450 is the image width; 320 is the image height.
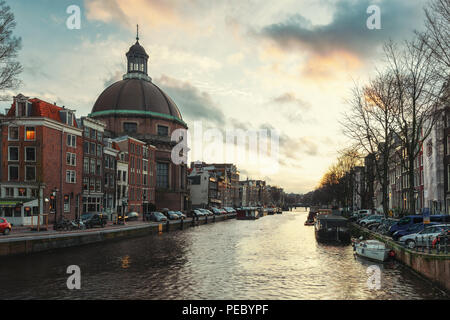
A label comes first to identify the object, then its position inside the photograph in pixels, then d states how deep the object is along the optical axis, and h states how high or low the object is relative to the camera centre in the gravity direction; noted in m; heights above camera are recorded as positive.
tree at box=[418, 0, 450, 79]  26.15 +8.93
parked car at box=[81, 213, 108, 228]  53.57 -4.59
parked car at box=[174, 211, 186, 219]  84.66 -6.19
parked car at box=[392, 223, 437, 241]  37.12 -4.24
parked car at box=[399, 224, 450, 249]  31.40 -4.02
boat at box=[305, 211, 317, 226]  92.78 -8.26
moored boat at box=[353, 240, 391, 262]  33.69 -5.46
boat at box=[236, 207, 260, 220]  117.56 -8.62
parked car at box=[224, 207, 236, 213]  136.31 -8.83
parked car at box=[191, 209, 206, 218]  88.44 -6.63
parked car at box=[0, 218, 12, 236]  40.59 -4.05
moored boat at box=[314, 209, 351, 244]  51.74 -5.68
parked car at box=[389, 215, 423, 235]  39.31 -3.77
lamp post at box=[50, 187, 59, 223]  48.12 -1.89
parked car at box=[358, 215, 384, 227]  61.04 -5.33
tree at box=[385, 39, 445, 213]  37.96 +8.09
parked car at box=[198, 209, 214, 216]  101.47 -6.98
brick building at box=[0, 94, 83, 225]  56.84 +2.96
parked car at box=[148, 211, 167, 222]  72.19 -5.67
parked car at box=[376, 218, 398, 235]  45.12 -4.77
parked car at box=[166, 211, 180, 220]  80.66 -6.10
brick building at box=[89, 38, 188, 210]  115.88 +16.77
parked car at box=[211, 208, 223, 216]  116.41 -7.89
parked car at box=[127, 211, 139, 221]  75.41 -5.74
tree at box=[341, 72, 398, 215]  44.09 +7.43
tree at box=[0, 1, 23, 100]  34.80 +10.72
